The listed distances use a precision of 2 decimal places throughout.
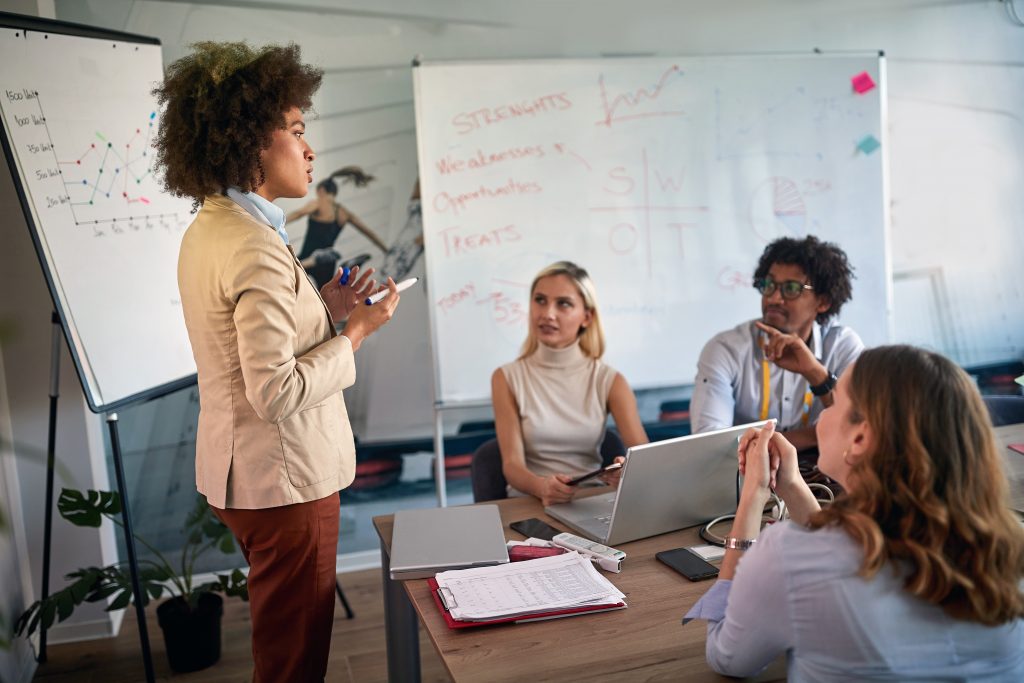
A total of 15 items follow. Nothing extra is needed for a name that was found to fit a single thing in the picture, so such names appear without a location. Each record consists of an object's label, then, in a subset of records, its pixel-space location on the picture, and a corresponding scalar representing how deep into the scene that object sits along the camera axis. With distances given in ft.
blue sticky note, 11.28
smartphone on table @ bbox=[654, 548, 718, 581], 4.91
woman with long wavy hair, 3.35
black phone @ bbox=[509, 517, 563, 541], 5.56
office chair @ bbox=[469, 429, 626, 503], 7.85
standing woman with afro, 5.16
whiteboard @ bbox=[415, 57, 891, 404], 10.22
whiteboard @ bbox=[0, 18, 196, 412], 7.04
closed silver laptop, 5.02
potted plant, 7.83
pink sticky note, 11.22
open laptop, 5.09
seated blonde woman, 7.94
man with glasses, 7.84
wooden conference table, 3.98
